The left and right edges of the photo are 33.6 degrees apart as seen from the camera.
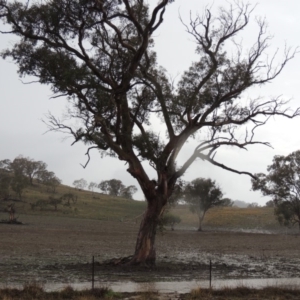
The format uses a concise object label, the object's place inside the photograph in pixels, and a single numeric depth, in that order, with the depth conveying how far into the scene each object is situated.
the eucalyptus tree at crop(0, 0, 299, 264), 19.41
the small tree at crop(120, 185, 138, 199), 135.23
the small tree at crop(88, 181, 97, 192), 162.32
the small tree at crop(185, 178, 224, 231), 71.00
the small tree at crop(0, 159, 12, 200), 80.75
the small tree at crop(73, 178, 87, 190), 175.62
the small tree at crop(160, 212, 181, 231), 65.24
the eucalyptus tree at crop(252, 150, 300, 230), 65.12
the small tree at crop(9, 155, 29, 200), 84.94
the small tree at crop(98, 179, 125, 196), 149.62
